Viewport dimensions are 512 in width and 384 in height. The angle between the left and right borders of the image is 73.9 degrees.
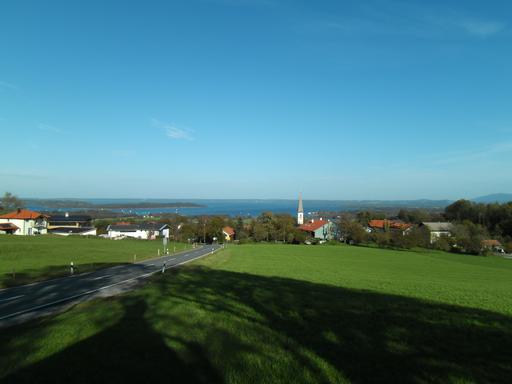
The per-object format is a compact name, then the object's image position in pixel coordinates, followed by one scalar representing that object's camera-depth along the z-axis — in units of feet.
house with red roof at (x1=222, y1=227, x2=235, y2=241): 360.85
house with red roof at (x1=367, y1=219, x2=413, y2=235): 289.58
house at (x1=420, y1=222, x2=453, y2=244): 321.26
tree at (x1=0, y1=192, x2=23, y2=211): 351.05
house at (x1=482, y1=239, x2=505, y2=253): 281.93
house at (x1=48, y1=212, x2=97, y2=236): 346.54
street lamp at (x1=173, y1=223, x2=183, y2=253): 349.70
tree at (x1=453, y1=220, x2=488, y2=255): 236.63
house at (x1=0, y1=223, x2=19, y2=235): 293.16
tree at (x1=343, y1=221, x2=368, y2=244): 305.63
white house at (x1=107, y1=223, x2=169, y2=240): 358.84
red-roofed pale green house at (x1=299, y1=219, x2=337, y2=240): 383.45
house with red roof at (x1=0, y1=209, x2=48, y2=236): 307.99
